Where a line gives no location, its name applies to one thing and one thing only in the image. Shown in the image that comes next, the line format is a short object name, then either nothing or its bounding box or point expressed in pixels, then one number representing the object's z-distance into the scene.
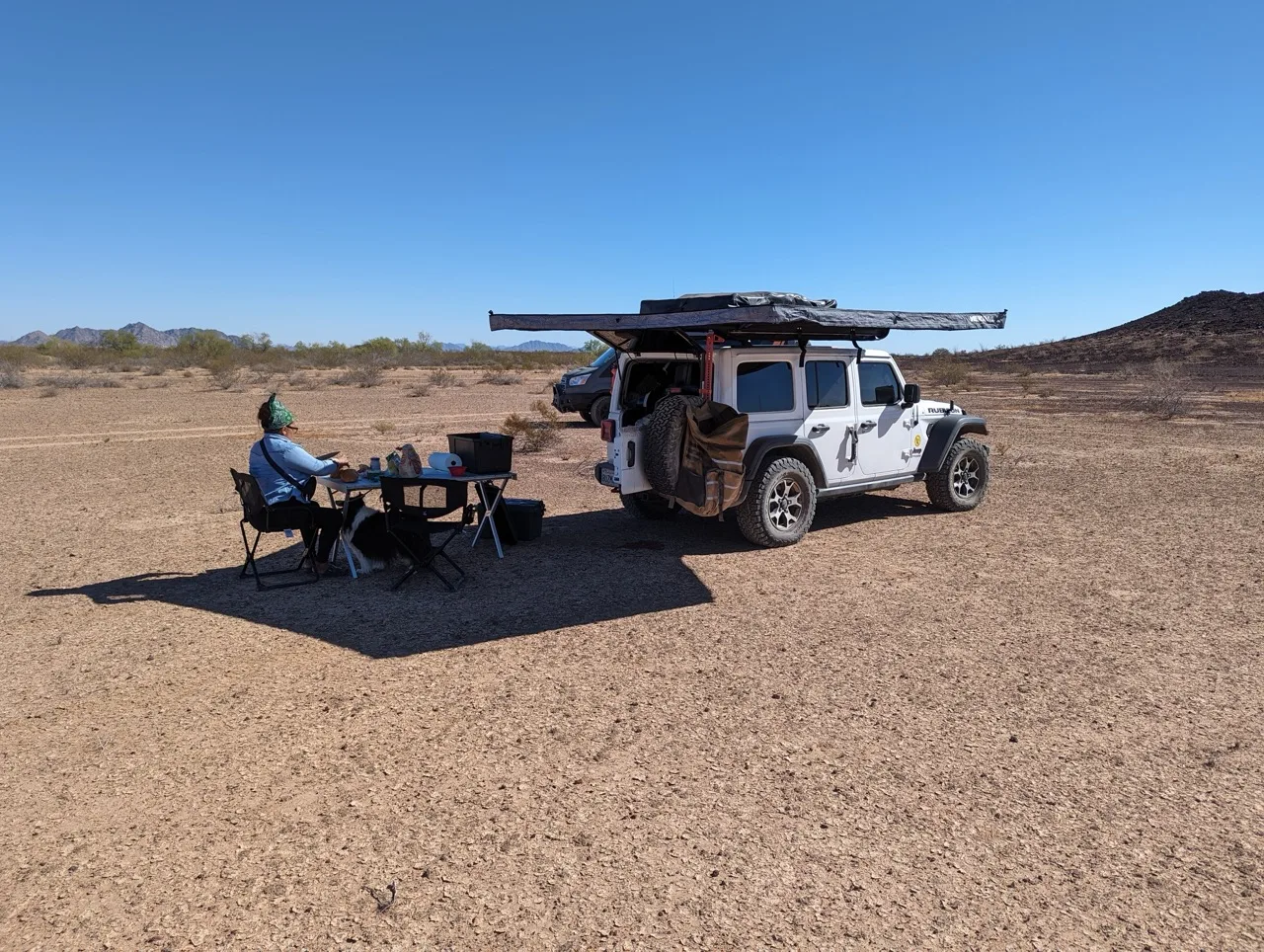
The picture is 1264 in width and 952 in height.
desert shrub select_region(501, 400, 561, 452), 15.05
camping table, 6.48
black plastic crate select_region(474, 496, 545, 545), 7.69
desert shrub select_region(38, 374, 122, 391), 32.72
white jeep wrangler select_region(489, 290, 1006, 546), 6.89
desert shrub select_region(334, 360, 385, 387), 35.69
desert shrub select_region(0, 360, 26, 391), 32.81
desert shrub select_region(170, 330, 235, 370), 47.84
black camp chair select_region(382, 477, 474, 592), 6.32
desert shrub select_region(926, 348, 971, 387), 37.66
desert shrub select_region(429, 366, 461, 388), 35.84
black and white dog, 6.79
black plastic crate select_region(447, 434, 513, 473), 6.80
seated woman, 6.34
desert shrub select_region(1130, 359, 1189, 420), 21.61
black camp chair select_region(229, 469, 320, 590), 6.12
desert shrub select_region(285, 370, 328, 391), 34.21
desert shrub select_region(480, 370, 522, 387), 38.17
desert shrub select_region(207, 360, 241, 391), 34.16
